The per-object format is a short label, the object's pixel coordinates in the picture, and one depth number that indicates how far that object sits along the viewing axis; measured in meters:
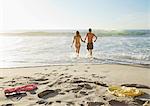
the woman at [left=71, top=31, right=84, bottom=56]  6.41
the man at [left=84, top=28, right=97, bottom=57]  6.27
